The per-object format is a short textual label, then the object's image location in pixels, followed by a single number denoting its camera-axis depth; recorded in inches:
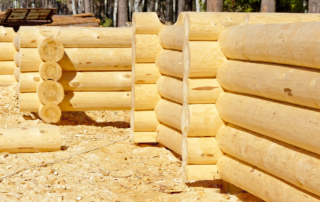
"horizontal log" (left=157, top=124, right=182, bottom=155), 230.2
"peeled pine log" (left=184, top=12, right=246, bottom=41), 186.5
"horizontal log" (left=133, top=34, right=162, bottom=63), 258.8
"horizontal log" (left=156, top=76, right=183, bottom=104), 219.4
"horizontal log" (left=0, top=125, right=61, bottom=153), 233.1
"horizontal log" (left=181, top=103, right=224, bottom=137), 187.2
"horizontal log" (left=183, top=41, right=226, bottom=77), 185.2
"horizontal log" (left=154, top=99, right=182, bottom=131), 224.5
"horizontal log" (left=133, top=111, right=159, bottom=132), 265.4
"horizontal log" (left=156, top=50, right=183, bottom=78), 216.7
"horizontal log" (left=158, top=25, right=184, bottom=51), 214.3
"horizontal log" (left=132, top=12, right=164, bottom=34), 258.5
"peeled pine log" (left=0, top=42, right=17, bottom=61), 449.7
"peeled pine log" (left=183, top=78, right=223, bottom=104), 187.9
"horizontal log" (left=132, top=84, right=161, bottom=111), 261.7
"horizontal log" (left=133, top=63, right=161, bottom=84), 260.1
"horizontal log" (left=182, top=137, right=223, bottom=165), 188.2
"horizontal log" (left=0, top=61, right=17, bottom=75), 453.4
